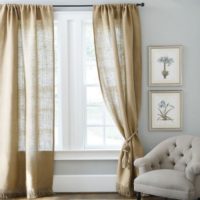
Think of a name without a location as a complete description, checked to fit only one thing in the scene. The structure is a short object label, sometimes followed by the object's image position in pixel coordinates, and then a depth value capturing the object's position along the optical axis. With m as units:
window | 5.02
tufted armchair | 3.93
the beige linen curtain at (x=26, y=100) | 4.85
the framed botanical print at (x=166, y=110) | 5.00
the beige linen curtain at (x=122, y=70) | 4.84
